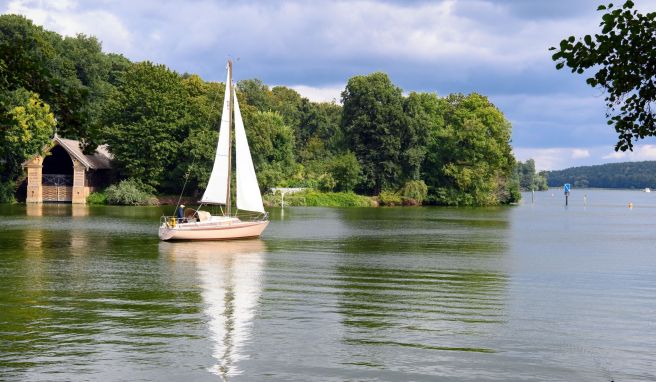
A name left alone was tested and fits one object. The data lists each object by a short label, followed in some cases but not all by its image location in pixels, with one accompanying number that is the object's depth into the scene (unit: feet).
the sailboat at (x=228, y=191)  124.36
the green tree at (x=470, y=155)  317.22
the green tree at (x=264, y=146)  277.23
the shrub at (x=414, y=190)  312.29
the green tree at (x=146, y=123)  266.36
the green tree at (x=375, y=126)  310.24
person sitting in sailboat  125.39
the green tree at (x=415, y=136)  313.73
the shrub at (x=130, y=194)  260.83
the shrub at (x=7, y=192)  262.26
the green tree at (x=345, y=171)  303.07
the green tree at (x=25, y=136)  234.99
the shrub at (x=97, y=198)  270.32
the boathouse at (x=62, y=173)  265.13
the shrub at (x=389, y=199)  311.06
